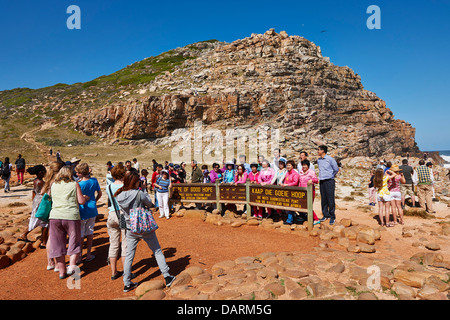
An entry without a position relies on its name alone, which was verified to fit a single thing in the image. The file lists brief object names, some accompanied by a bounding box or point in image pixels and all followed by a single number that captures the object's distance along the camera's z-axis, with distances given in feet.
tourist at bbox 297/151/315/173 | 30.53
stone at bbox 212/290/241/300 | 13.43
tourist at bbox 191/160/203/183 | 37.06
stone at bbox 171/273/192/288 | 15.19
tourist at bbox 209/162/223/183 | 36.29
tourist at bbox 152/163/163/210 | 35.34
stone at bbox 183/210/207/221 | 32.24
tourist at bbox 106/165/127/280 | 16.40
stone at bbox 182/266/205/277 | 16.59
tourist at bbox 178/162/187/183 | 39.58
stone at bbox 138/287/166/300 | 13.66
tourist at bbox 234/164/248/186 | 31.90
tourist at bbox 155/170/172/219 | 32.71
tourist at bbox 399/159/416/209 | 36.22
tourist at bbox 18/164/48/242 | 20.61
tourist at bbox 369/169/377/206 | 41.43
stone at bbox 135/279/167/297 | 14.38
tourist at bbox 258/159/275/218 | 30.17
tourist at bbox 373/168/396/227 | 27.76
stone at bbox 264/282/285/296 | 13.89
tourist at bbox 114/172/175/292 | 14.73
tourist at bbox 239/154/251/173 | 34.73
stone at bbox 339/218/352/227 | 27.17
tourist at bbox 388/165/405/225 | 27.71
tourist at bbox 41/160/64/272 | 17.72
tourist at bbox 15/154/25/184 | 59.00
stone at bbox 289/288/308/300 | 13.47
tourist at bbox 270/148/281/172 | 34.64
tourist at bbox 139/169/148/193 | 32.30
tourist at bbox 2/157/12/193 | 50.06
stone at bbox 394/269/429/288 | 14.28
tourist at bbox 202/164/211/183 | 39.14
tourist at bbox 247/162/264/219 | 31.09
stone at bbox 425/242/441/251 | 21.83
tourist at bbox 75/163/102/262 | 18.51
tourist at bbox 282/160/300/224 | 27.73
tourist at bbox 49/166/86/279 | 16.11
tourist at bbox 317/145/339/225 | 27.04
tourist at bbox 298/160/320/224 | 27.43
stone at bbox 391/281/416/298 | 13.46
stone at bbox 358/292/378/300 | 12.91
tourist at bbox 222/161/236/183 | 34.47
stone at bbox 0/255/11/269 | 20.14
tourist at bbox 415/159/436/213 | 33.83
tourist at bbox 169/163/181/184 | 36.62
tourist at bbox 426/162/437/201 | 33.88
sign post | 26.07
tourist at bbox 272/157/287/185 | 29.21
